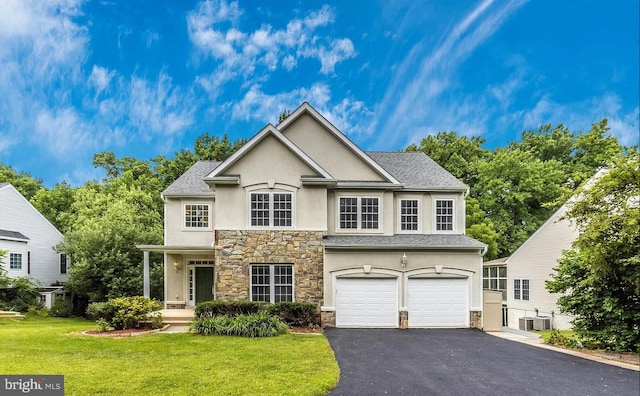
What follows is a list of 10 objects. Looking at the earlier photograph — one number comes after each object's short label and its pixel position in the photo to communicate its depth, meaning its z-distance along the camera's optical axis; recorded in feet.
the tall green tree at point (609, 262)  33.42
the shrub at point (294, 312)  44.68
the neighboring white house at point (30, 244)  74.38
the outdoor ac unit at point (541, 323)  64.13
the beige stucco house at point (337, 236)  47.29
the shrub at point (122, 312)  41.83
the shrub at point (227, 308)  44.62
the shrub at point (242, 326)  39.34
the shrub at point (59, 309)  70.64
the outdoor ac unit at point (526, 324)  63.82
